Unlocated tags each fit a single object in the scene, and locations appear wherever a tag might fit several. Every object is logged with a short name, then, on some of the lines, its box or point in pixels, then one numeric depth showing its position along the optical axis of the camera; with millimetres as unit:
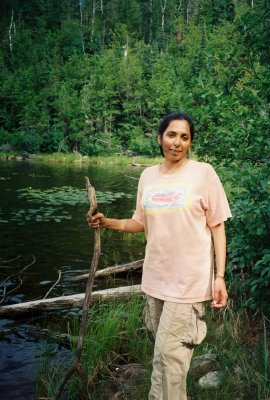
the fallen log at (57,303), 6195
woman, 2957
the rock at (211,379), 3617
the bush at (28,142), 45000
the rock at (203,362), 4008
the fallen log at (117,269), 8070
